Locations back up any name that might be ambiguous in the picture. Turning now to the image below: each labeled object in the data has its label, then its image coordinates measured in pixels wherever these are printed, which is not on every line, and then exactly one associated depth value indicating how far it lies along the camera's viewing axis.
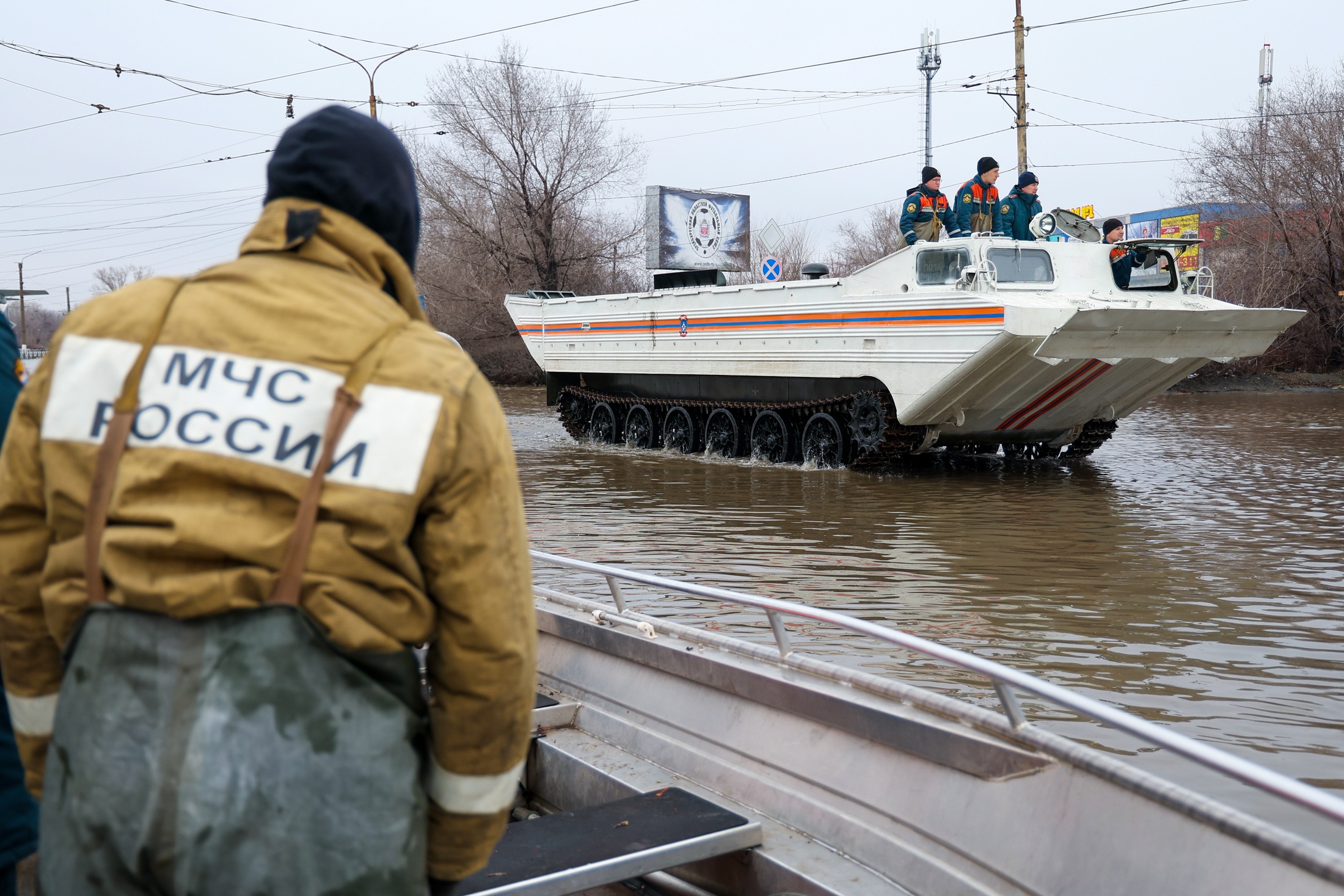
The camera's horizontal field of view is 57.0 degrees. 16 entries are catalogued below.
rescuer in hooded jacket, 1.64
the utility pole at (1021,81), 23.77
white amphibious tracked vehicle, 12.66
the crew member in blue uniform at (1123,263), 14.05
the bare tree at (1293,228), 33.81
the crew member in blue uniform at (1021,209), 14.00
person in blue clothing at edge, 2.37
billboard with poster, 22.33
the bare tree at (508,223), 41.47
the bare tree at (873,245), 70.25
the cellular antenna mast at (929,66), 50.06
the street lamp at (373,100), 23.92
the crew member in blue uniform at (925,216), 14.13
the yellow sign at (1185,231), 40.91
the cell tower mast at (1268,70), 54.93
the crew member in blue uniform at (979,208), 14.15
